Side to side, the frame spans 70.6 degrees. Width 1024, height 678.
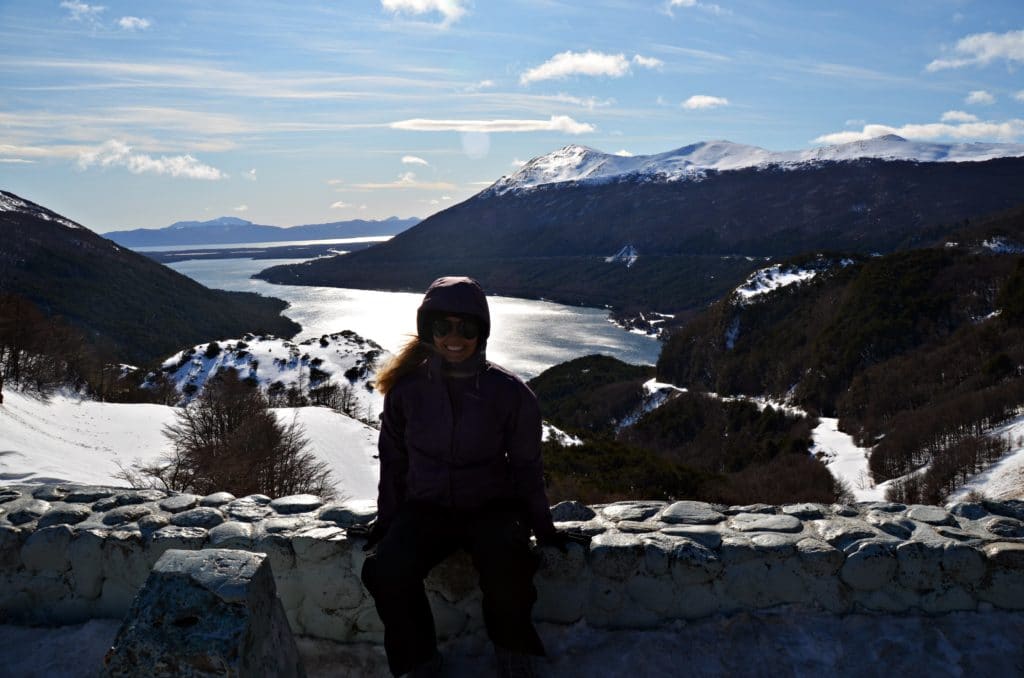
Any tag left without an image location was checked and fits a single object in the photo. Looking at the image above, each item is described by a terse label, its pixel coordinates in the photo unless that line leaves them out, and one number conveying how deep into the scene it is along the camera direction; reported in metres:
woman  3.20
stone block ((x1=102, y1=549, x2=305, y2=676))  2.42
